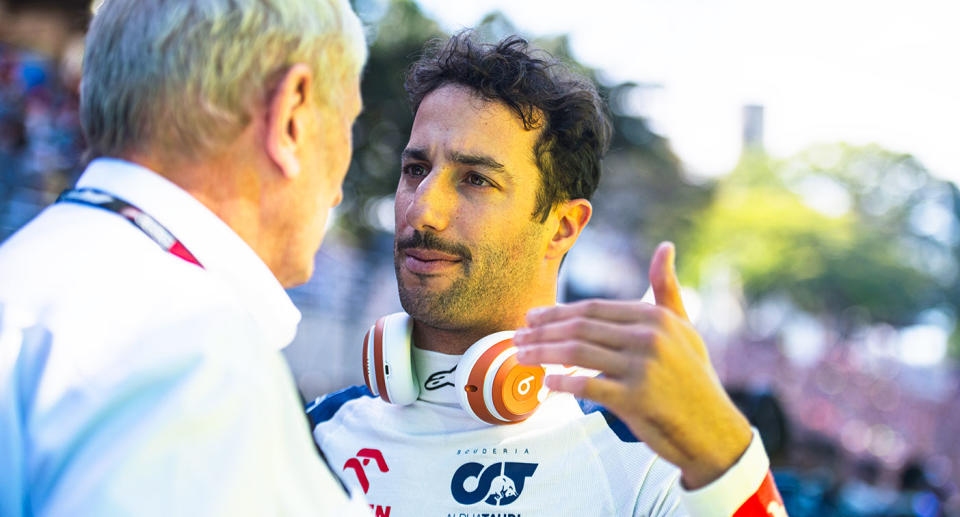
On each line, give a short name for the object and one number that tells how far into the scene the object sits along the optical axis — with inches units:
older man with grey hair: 39.8
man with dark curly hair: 89.4
